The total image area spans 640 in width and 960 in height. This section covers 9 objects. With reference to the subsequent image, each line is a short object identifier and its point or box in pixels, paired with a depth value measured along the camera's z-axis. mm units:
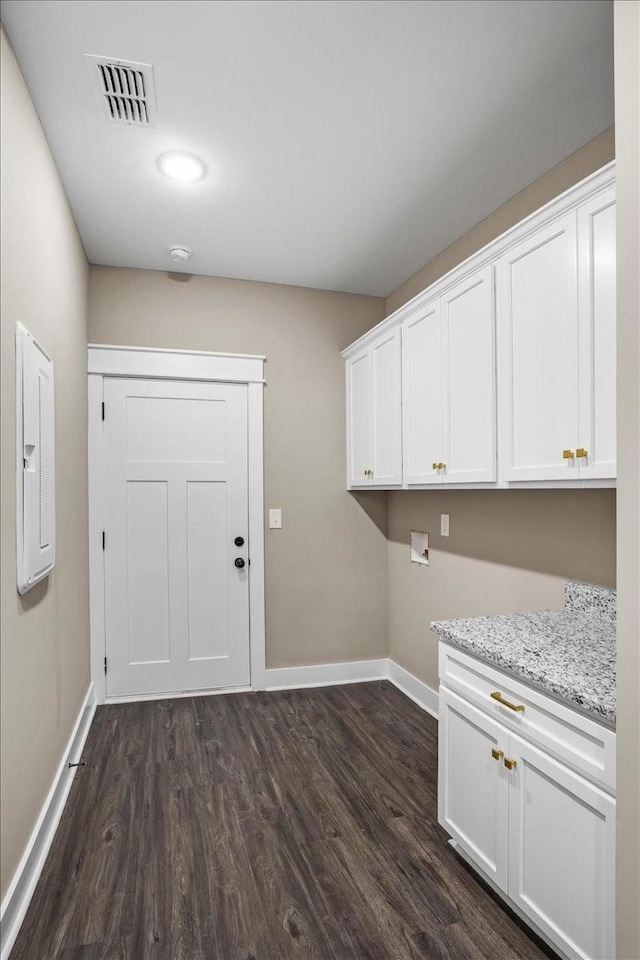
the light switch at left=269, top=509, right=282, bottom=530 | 3684
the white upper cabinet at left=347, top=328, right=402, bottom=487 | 3076
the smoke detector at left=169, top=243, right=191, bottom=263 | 3124
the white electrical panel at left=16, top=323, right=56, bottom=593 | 1752
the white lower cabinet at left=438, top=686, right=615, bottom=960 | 1372
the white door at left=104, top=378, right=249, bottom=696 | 3422
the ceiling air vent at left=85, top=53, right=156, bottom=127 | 1798
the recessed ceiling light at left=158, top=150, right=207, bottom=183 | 2289
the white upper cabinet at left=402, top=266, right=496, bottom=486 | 2232
